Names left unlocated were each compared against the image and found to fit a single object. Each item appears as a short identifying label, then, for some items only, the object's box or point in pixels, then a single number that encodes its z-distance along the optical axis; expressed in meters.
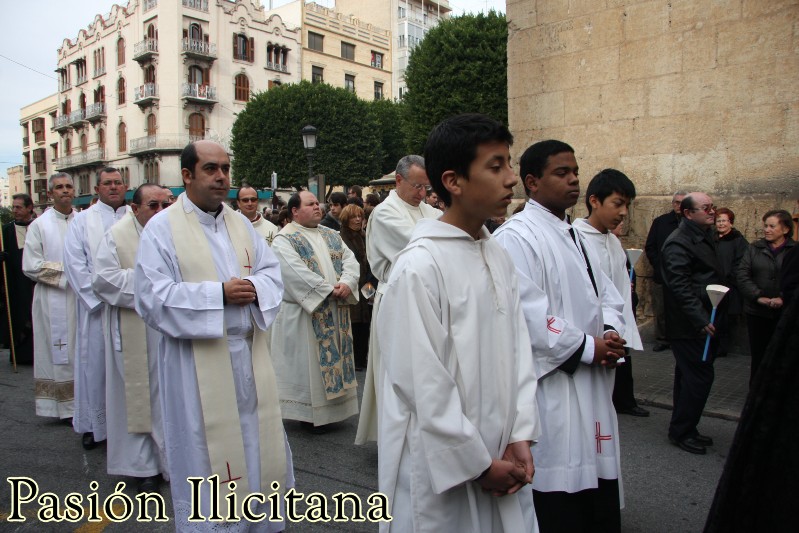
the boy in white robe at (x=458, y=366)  1.87
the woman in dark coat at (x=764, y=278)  5.33
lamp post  15.91
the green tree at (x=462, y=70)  25.91
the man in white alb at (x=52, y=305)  5.80
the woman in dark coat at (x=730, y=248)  6.98
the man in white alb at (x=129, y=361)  4.27
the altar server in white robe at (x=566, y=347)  2.67
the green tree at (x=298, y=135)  35.72
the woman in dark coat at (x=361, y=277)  7.53
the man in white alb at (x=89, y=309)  4.91
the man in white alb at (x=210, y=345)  3.02
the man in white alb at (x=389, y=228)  4.70
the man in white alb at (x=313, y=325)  5.34
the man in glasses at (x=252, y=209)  6.89
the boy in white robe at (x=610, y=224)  3.54
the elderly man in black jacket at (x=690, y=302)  4.57
